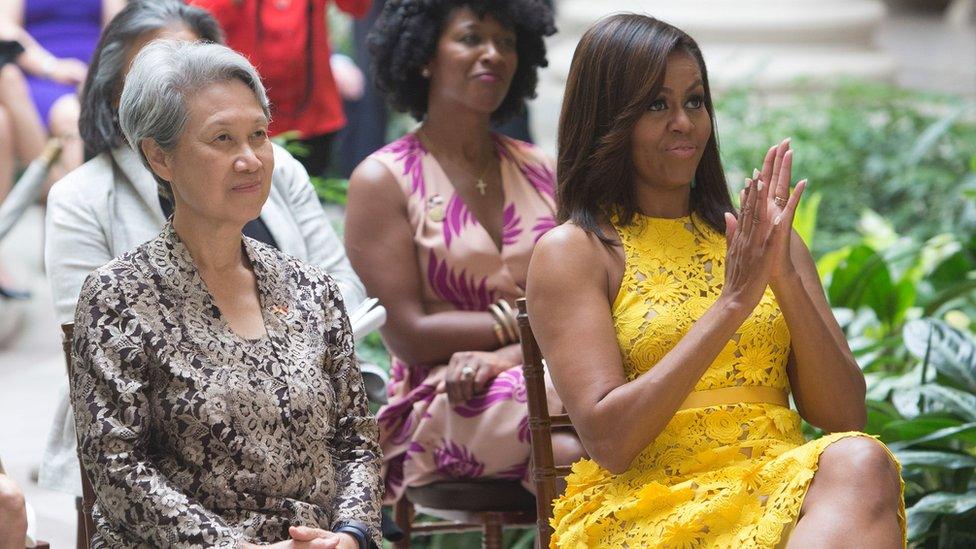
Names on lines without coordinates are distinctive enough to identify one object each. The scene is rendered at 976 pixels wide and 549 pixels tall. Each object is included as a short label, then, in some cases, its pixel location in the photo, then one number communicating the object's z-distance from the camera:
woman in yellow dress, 5.83
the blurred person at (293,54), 10.58
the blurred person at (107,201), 7.04
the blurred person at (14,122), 13.19
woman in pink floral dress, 7.83
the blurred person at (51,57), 13.33
